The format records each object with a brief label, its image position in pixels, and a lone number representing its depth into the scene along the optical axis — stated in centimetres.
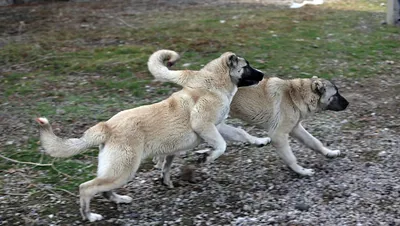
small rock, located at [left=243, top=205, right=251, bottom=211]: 524
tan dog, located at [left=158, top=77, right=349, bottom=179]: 620
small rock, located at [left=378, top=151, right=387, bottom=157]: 625
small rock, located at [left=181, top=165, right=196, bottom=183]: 584
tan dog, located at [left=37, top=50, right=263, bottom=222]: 498
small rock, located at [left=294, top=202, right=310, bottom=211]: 517
